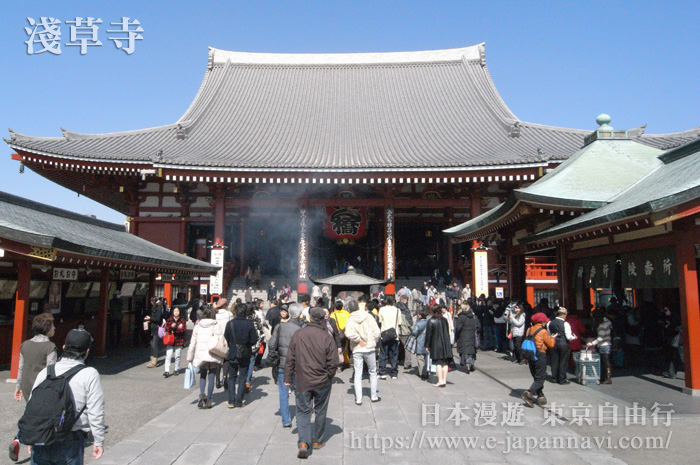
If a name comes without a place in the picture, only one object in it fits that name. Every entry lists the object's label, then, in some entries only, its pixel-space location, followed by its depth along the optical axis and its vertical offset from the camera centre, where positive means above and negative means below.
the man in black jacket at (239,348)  6.70 -0.92
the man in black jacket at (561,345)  8.07 -1.03
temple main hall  17.33 +4.40
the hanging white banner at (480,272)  16.97 +0.48
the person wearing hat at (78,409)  3.31 -0.91
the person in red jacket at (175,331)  9.25 -0.95
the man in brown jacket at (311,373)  5.12 -0.99
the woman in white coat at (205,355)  6.74 -1.03
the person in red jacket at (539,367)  6.91 -1.21
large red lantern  19.72 +2.63
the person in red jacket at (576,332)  8.78 -0.88
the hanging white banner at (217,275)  17.36 +0.32
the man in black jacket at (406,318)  10.03 -0.75
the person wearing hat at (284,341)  6.06 -0.77
